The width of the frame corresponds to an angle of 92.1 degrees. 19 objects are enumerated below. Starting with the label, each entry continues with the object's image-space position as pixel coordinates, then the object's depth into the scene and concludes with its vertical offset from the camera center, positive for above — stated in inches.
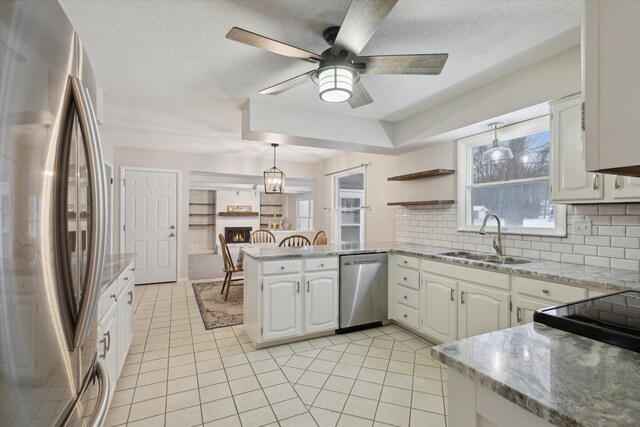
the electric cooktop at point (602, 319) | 35.2 -13.9
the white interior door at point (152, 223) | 211.0 -8.0
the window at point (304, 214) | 413.1 -2.6
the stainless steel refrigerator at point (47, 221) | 22.8 -0.9
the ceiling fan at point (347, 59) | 61.5 +36.1
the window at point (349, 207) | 217.3 +4.1
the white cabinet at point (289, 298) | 112.6 -33.1
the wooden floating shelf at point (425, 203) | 137.5 +4.8
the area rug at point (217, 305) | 143.3 -50.8
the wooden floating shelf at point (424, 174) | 135.0 +17.7
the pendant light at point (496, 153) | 108.6 +21.3
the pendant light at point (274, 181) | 192.7 +19.4
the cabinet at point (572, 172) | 77.3 +11.4
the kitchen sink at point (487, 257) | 105.4 -16.4
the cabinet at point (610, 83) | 26.3 +11.7
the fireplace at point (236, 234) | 424.2 -31.0
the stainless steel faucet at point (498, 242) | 109.5 -10.4
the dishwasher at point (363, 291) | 127.6 -33.3
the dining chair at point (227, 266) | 179.0 -32.4
